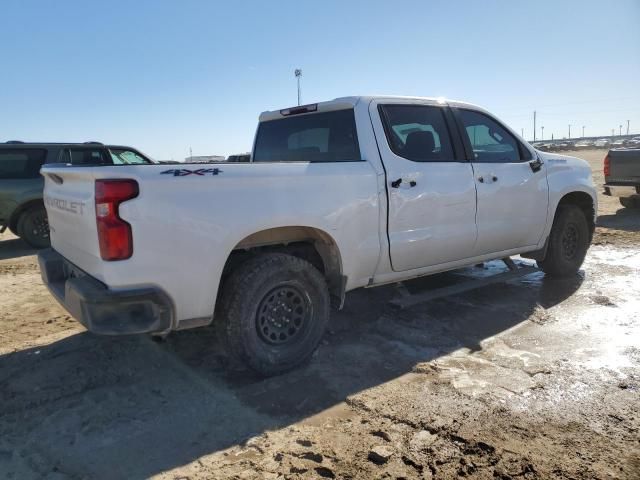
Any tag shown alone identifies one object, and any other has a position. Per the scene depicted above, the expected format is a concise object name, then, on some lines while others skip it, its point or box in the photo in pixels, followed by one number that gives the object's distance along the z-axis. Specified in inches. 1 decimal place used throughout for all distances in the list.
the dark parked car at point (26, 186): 329.4
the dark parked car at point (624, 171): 438.6
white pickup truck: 111.5
